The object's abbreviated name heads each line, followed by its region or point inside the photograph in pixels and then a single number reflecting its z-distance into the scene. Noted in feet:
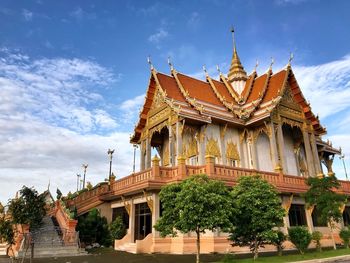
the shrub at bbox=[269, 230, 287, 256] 38.58
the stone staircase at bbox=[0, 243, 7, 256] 55.66
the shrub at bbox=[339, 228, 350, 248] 53.93
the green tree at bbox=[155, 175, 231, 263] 34.45
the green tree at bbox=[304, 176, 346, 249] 49.70
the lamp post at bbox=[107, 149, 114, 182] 113.15
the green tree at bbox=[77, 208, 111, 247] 60.39
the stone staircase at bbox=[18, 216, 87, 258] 49.47
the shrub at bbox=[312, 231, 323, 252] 47.53
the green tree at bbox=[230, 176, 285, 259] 39.04
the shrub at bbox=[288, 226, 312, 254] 45.24
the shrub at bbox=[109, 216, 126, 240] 59.30
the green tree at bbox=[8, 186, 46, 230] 38.88
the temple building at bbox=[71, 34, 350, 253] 51.79
